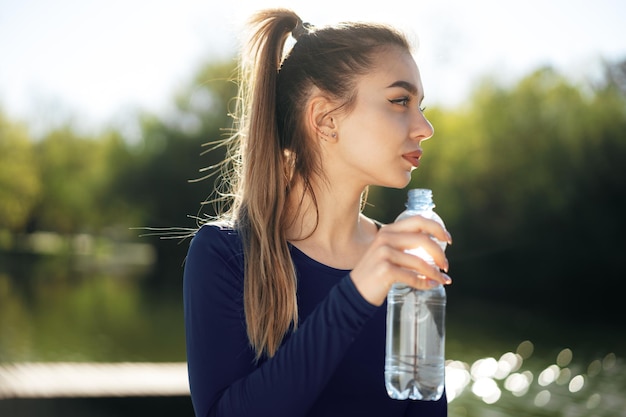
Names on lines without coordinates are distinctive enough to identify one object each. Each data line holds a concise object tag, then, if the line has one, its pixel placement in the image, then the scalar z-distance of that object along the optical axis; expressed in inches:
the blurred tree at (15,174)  1370.6
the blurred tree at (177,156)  1020.5
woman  49.7
